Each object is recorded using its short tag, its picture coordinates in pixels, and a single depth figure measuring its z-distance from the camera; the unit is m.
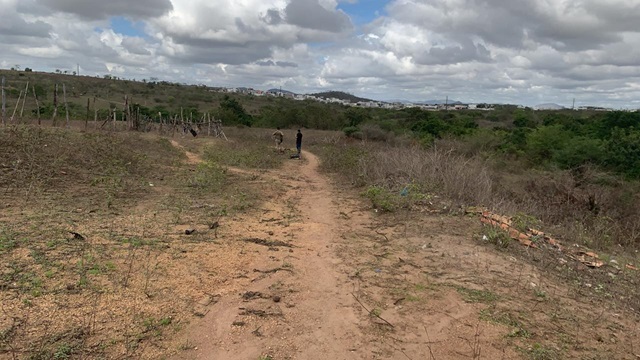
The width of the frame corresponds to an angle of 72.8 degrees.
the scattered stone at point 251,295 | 4.45
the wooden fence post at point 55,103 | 14.39
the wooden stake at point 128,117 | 20.21
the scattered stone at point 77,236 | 5.36
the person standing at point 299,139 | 18.00
